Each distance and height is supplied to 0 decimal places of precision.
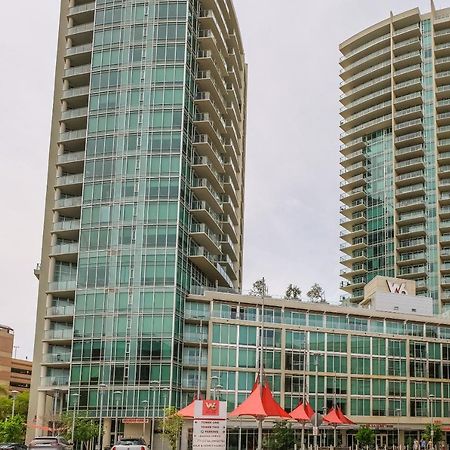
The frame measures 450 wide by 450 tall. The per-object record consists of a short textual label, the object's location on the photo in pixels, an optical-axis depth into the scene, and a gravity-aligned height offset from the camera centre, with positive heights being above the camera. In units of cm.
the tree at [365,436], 9925 -281
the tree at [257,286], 13845 +2077
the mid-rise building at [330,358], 9981 +661
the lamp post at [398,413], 10962 -9
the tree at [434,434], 10606 -255
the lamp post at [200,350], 9561 +664
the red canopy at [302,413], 7444 -28
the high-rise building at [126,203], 9481 +2436
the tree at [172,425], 8369 -174
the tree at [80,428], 8669 -244
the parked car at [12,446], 5789 -302
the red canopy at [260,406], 5405 +21
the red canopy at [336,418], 8429 -69
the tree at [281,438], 7581 -254
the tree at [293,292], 14188 +1997
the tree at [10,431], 8144 -271
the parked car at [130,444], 4278 -203
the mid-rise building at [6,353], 18350 +1110
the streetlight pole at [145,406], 9179 +2
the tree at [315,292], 14212 +2023
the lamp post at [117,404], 9262 +22
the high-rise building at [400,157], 14625 +4664
